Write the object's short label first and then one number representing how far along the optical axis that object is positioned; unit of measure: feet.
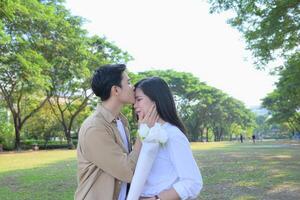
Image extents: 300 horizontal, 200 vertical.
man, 7.79
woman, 7.31
